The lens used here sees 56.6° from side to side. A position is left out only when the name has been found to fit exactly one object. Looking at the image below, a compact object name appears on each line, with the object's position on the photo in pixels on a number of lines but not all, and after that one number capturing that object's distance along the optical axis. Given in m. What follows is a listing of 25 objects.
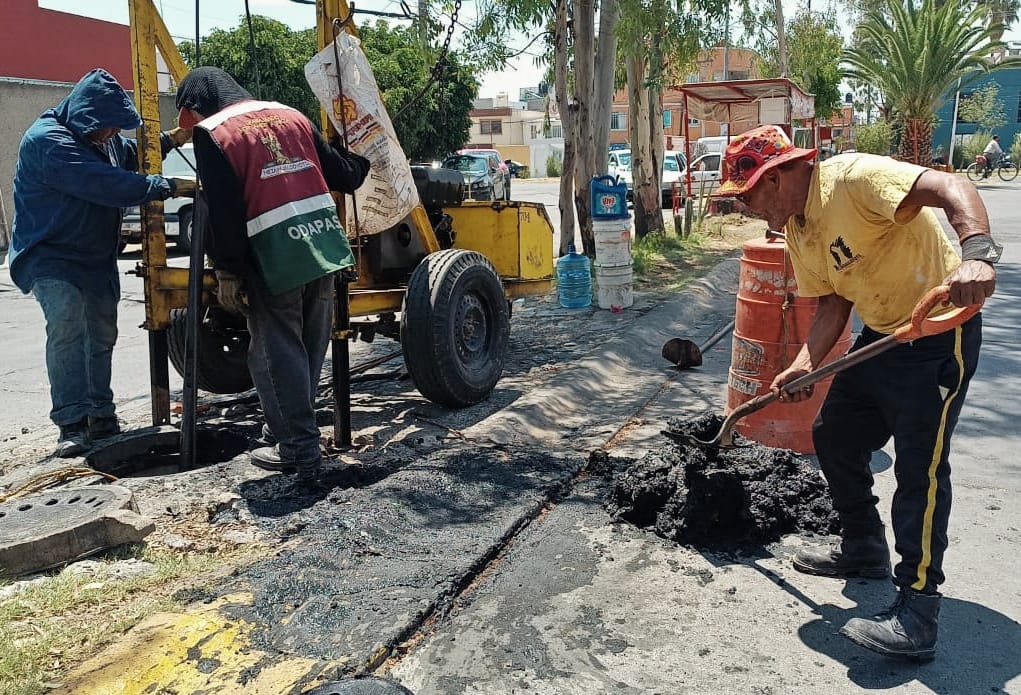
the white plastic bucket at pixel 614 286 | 9.82
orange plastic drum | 5.18
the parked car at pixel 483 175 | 20.39
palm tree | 26.64
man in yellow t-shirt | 3.10
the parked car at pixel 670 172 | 25.83
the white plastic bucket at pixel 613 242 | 9.71
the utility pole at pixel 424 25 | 8.97
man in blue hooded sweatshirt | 5.05
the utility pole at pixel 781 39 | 22.17
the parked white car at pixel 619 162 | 28.08
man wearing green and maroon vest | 4.43
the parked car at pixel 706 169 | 25.61
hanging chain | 6.30
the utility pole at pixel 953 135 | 37.58
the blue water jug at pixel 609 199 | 9.86
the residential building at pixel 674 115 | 56.16
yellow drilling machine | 5.23
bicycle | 33.41
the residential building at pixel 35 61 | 19.88
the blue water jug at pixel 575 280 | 9.91
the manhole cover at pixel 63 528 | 3.66
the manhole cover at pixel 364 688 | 2.88
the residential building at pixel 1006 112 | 48.34
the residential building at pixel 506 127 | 70.25
